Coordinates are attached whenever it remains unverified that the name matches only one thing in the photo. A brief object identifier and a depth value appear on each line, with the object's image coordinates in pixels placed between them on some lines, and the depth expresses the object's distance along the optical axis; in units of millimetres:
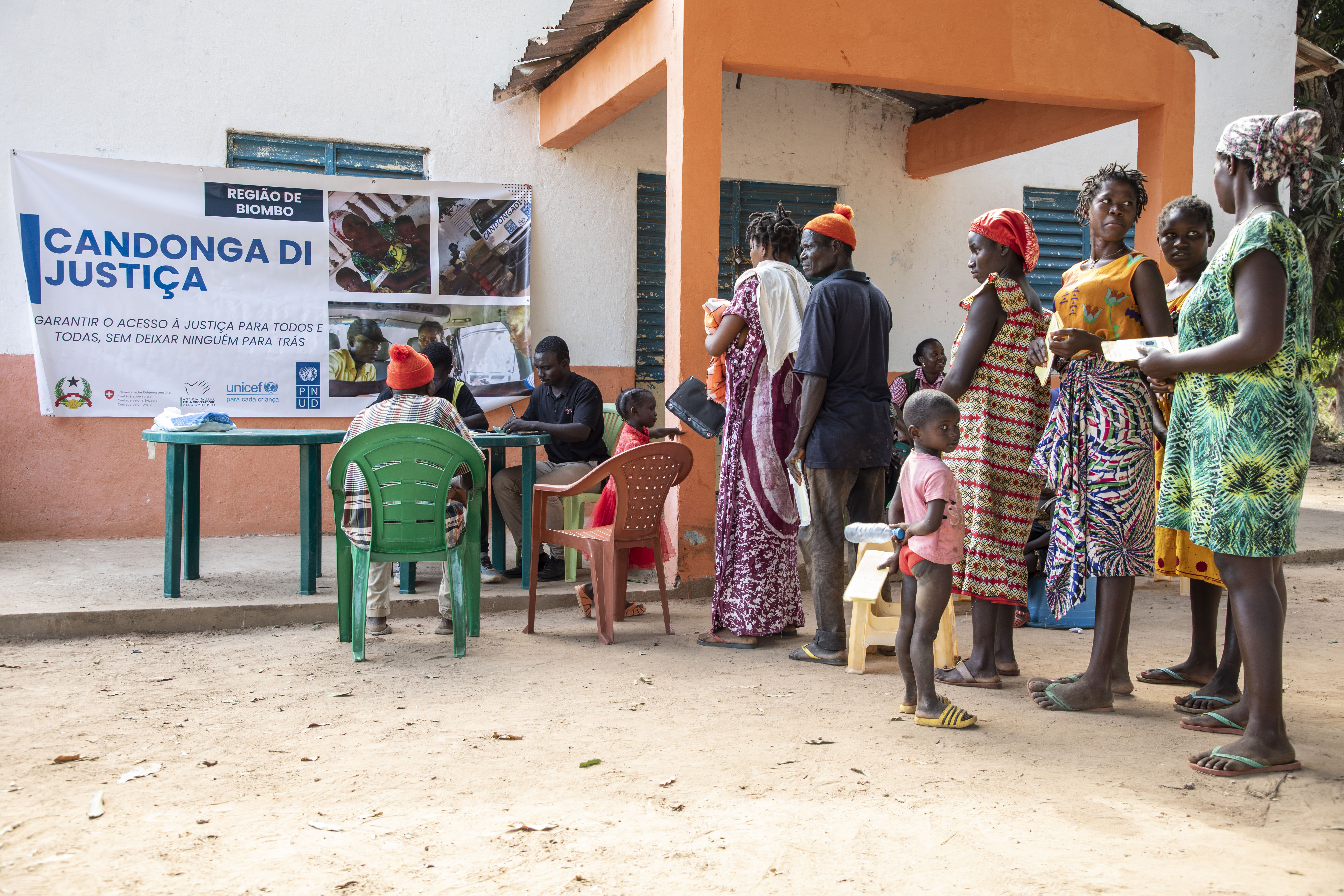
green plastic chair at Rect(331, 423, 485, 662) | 4336
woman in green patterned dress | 2916
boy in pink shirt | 3340
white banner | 6715
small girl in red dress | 5328
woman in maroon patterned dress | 4512
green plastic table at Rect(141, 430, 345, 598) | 5113
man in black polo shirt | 5895
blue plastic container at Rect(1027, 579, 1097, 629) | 5281
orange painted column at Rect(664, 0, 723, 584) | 5336
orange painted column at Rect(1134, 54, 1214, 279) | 6395
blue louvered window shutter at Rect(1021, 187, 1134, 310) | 8961
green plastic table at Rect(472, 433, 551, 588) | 5387
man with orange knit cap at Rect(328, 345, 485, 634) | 4375
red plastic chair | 4652
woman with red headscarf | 3879
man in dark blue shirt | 4262
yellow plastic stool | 4238
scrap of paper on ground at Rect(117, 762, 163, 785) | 2979
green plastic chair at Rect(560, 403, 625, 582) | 5805
